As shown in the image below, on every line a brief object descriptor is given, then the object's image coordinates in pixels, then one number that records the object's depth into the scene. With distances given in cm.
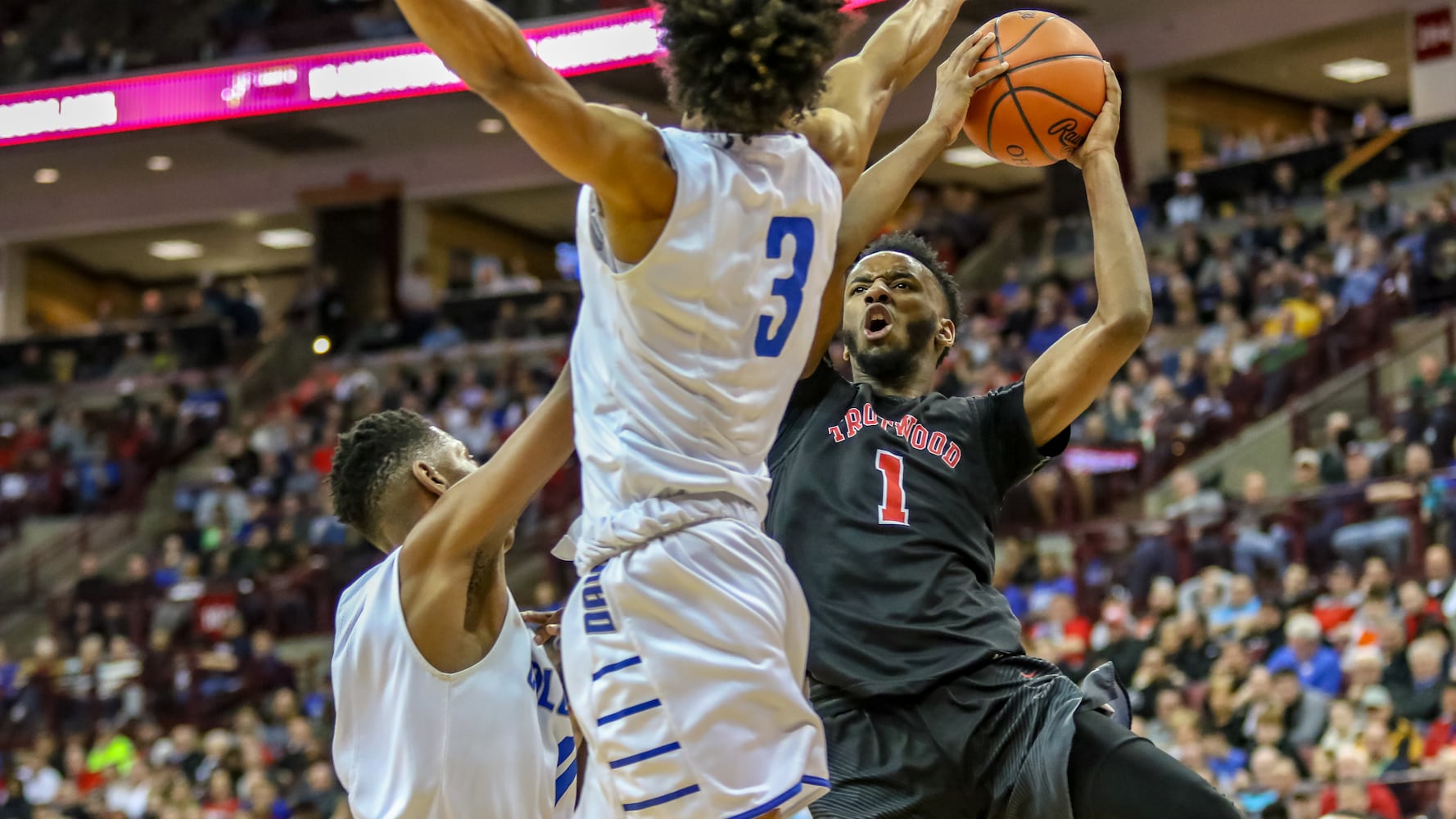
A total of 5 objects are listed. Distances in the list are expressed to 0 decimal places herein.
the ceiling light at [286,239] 2681
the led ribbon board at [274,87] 1902
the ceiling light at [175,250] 2739
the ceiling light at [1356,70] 2180
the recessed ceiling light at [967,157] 2261
